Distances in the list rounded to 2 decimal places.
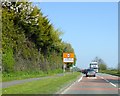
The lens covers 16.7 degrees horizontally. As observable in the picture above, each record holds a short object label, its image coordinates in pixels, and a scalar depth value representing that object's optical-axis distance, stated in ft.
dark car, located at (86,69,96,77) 255.50
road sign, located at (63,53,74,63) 223.10
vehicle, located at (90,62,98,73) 376.97
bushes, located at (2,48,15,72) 159.80
